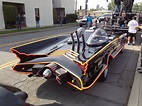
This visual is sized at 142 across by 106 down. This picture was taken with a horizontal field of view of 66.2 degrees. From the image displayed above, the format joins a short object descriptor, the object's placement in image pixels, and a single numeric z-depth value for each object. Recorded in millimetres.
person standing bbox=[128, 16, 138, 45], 6303
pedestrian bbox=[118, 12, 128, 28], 7459
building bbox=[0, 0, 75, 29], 12394
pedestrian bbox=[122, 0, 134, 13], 8127
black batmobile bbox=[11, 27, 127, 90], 2181
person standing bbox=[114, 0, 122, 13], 8311
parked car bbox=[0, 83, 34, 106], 1094
